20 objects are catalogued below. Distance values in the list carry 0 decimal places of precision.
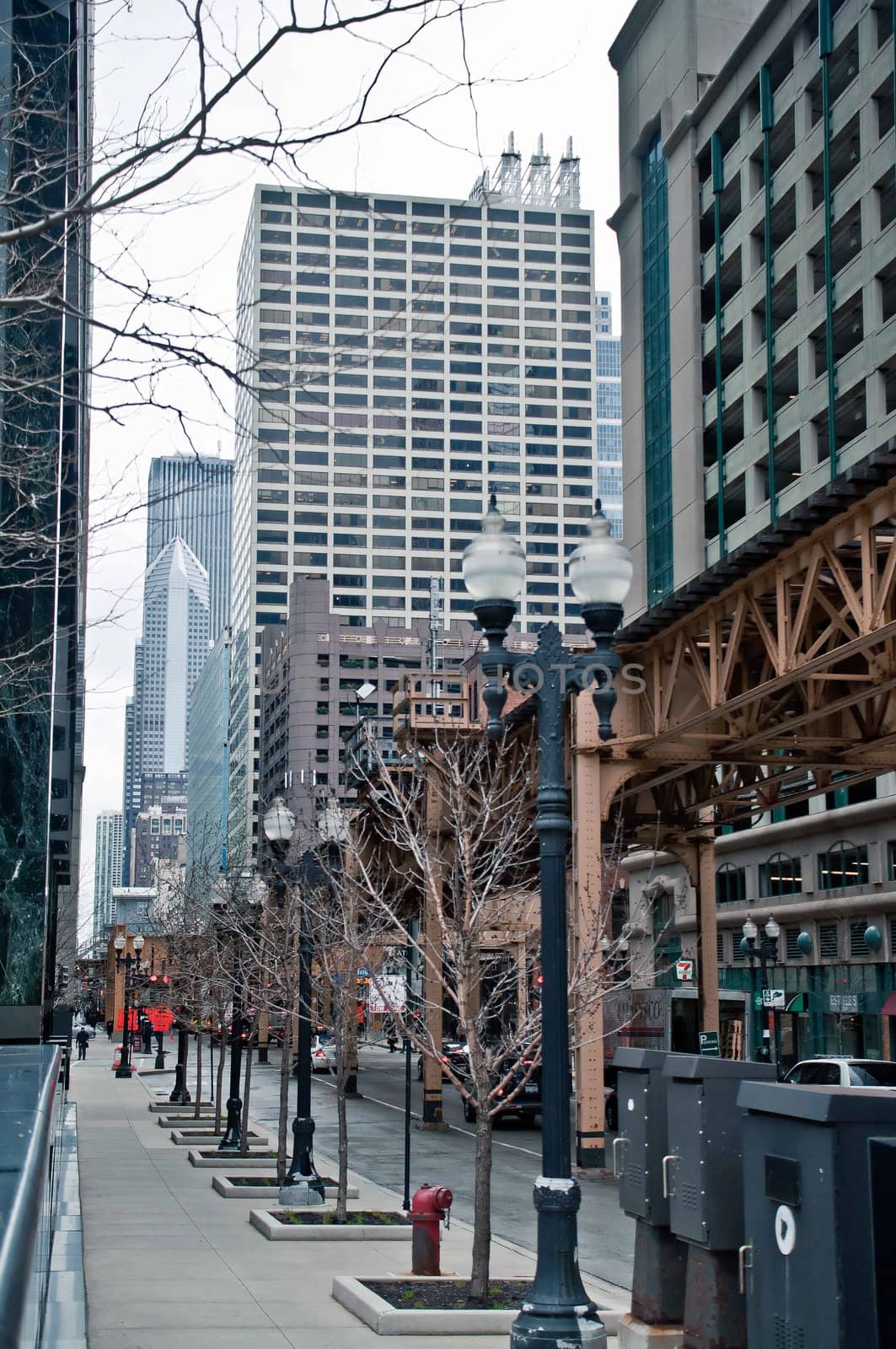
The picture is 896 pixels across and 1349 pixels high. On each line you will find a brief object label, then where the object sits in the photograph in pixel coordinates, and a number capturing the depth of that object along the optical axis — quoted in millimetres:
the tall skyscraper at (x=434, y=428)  161000
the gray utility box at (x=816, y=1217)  6148
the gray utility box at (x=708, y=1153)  9680
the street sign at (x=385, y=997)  15909
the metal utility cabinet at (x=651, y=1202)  10828
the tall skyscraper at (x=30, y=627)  15633
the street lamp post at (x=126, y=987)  57656
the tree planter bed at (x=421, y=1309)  12688
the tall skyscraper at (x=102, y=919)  167700
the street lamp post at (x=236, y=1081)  26922
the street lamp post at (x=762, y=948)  36562
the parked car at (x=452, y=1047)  35459
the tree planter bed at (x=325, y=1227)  17688
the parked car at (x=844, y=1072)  24562
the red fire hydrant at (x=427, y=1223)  14438
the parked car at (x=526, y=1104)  36219
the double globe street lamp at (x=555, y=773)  9586
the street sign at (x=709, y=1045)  30750
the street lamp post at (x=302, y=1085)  19578
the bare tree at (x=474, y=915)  14312
